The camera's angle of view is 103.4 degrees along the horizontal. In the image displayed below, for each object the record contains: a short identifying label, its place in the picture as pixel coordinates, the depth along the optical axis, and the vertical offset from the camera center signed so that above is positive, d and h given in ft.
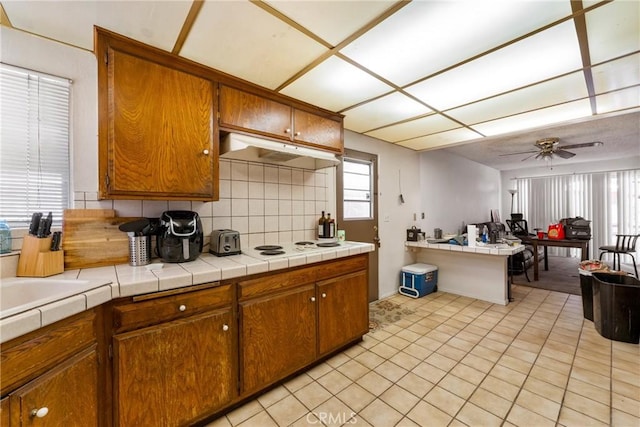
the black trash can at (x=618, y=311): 7.45 -2.99
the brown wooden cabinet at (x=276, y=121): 6.01 +2.55
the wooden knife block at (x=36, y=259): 4.30 -0.76
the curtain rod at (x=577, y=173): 17.31 +3.03
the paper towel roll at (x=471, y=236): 11.14 -1.01
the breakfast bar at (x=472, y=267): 10.72 -2.51
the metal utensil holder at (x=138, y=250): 5.06 -0.73
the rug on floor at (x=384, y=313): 9.10 -3.93
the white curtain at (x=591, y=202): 17.60 +0.82
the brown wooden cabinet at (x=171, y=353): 3.08 -2.28
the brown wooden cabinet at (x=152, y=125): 4.64 +1.80
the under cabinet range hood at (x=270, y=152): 5.93 +1.65
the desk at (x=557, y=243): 13.04 -1.66
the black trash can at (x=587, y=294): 9.11 -2.97
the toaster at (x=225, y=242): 5.97 -0.68
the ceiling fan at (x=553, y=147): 12.69 +3.41
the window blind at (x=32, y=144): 4.55 +1.33
